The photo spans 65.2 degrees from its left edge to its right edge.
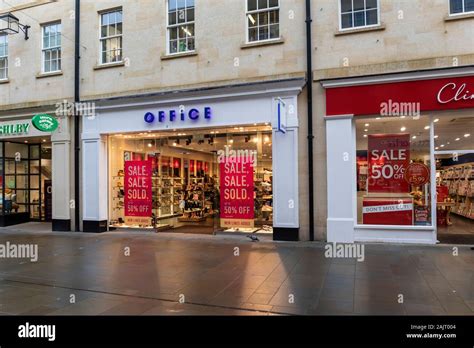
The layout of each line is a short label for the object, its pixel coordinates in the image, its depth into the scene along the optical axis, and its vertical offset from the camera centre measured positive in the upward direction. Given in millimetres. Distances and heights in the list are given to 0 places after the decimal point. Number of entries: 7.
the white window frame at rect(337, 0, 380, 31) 9352 +3938
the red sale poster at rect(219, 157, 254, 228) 10711 -377
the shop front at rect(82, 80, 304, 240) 9938 +697
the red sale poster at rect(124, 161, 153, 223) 12109 -275
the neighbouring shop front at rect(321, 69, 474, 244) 9062 +677
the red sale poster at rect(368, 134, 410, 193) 9500 +396
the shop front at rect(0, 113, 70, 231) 12578 +437
